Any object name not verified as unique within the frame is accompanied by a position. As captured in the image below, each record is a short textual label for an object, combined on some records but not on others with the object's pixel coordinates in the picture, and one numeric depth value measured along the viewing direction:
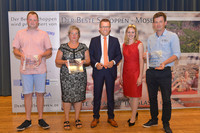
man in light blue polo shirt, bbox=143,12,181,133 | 2.78
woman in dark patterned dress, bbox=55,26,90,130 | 2.96
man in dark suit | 3.01
